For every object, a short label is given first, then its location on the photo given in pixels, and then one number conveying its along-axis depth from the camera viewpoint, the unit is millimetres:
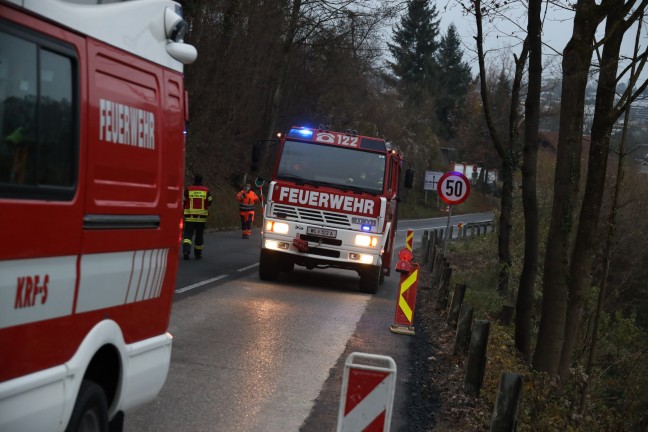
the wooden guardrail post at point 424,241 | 33125
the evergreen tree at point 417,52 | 88500
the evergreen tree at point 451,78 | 91688
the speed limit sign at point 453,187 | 20641
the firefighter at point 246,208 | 29781
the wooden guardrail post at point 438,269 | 20497
